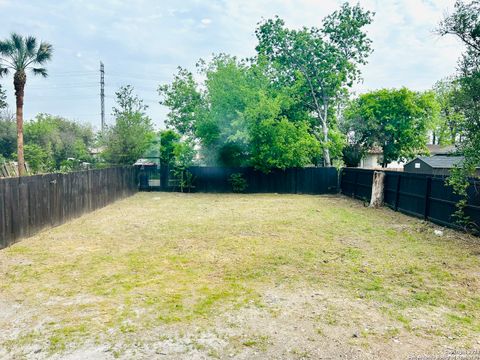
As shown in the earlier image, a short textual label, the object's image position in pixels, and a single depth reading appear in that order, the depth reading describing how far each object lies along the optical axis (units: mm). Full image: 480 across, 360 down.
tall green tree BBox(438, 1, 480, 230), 5934
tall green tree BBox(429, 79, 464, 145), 6375
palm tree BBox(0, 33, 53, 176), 15695
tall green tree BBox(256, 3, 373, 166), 18391
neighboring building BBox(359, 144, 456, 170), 30394
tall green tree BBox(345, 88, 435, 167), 24875
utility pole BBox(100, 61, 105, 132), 26969
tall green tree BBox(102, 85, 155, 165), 16516
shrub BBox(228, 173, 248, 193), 16281
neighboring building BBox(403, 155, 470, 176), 17947
